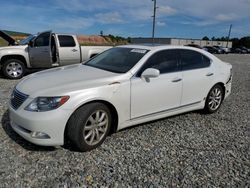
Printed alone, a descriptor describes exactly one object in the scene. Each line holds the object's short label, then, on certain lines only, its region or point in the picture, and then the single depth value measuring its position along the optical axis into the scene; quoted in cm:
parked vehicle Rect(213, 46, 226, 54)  4396
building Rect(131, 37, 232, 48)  6594
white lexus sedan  297
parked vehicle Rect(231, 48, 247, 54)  5161
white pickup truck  837
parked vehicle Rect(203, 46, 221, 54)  4347
